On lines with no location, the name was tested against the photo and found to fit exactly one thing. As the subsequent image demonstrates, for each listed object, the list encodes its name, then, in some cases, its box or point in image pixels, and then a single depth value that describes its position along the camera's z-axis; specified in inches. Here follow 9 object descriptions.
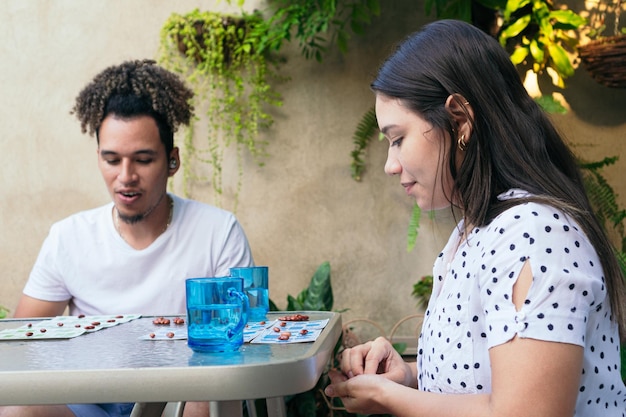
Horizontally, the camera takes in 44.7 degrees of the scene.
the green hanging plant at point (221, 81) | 145.2
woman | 44.6
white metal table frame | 42.7
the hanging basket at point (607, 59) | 130.1
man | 97.1
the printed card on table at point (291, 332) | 56.7
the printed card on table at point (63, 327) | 63.7
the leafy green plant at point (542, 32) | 132.7
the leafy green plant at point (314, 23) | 138.9
